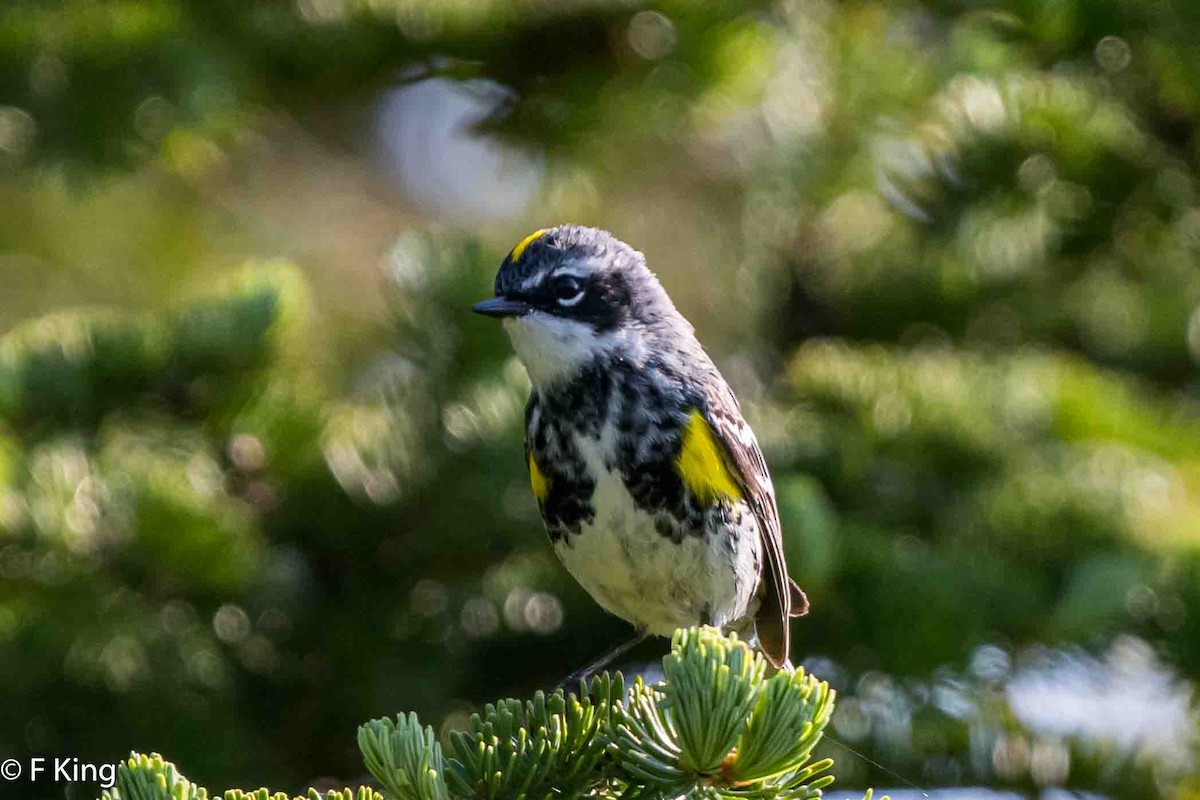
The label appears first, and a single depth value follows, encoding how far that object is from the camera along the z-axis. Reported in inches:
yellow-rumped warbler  258.2
